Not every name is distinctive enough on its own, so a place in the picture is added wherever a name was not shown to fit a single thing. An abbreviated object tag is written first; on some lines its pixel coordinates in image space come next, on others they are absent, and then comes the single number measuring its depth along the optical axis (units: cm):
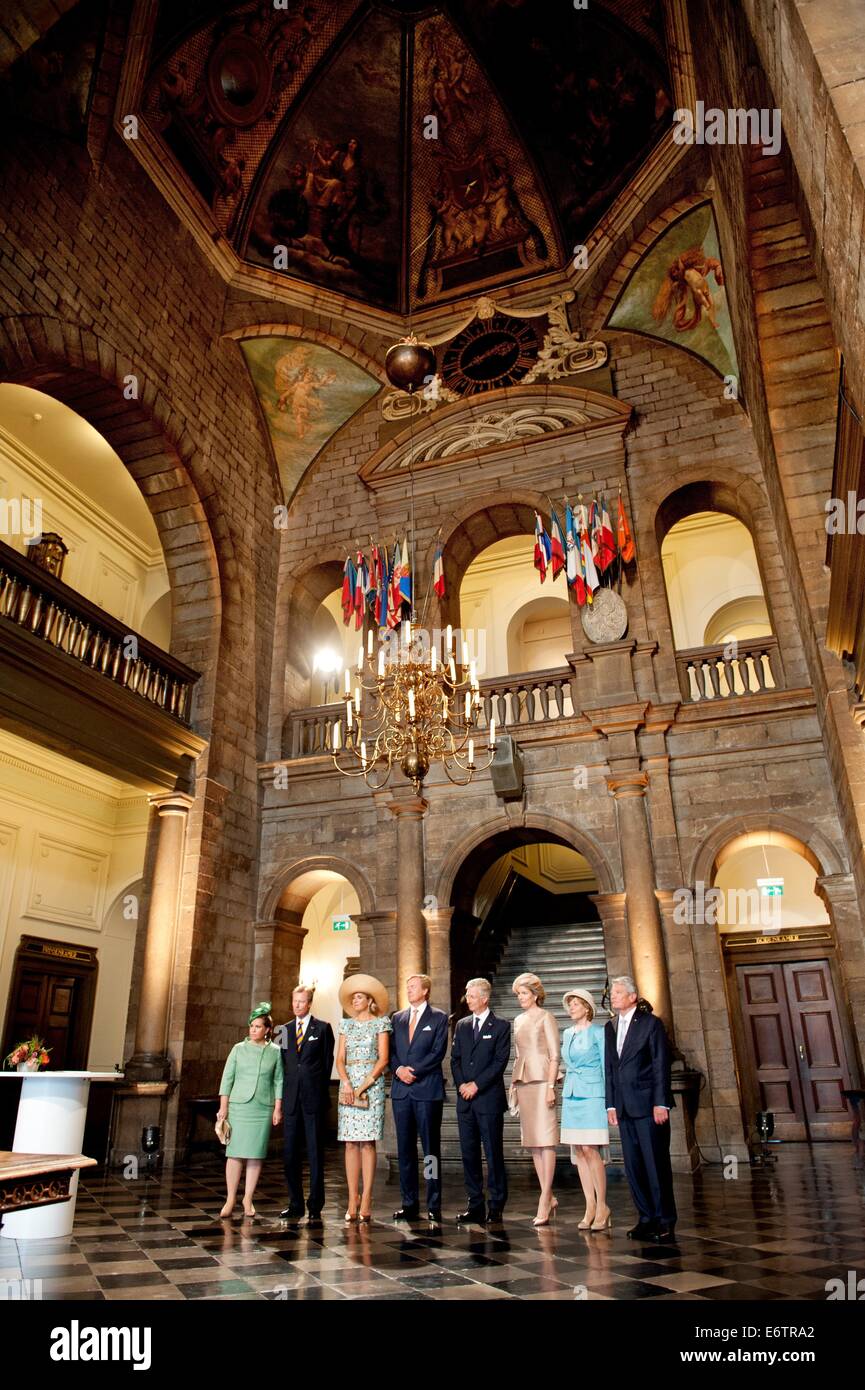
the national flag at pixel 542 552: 1094
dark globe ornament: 794
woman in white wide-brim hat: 529
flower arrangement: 697
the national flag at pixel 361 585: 1165
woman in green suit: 548
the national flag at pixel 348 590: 1169
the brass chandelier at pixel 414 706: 699
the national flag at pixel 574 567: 1074
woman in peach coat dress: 527
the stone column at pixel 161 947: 905
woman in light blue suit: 506
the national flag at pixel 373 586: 1154
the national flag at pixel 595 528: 1073
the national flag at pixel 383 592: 1134
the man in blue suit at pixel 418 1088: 549
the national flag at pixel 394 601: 1122
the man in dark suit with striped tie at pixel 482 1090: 536
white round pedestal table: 518
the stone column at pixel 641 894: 896
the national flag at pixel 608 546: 1066
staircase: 1080
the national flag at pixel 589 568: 1067
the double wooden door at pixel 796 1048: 1139
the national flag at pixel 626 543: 1066
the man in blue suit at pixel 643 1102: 483
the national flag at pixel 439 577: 1139
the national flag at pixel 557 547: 1088
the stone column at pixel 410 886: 995
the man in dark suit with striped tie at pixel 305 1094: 534
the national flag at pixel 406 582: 1124
